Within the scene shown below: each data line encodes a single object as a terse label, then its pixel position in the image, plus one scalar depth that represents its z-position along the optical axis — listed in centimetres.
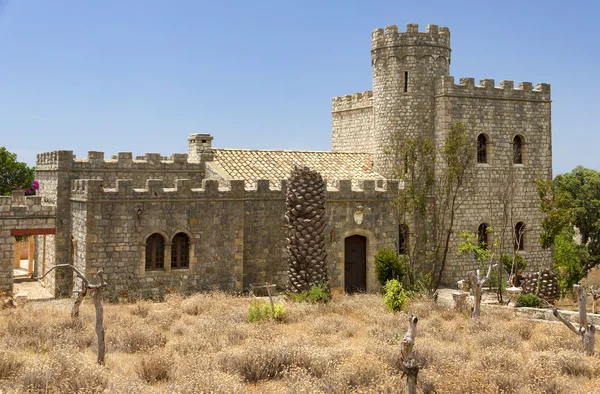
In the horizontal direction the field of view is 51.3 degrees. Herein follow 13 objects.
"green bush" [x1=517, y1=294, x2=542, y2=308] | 1931
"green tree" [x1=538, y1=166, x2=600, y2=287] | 3275
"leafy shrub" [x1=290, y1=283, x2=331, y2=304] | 1828
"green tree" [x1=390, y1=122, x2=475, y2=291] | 2225
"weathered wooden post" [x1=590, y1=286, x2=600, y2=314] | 1772
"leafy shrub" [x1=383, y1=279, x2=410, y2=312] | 1719
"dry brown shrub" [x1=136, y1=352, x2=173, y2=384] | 1065
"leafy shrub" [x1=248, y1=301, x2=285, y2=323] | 1541
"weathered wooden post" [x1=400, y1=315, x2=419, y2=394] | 856
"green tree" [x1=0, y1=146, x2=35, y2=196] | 3859
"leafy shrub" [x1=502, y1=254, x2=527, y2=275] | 2384
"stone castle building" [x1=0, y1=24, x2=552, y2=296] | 1938
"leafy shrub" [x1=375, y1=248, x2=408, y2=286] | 2178
